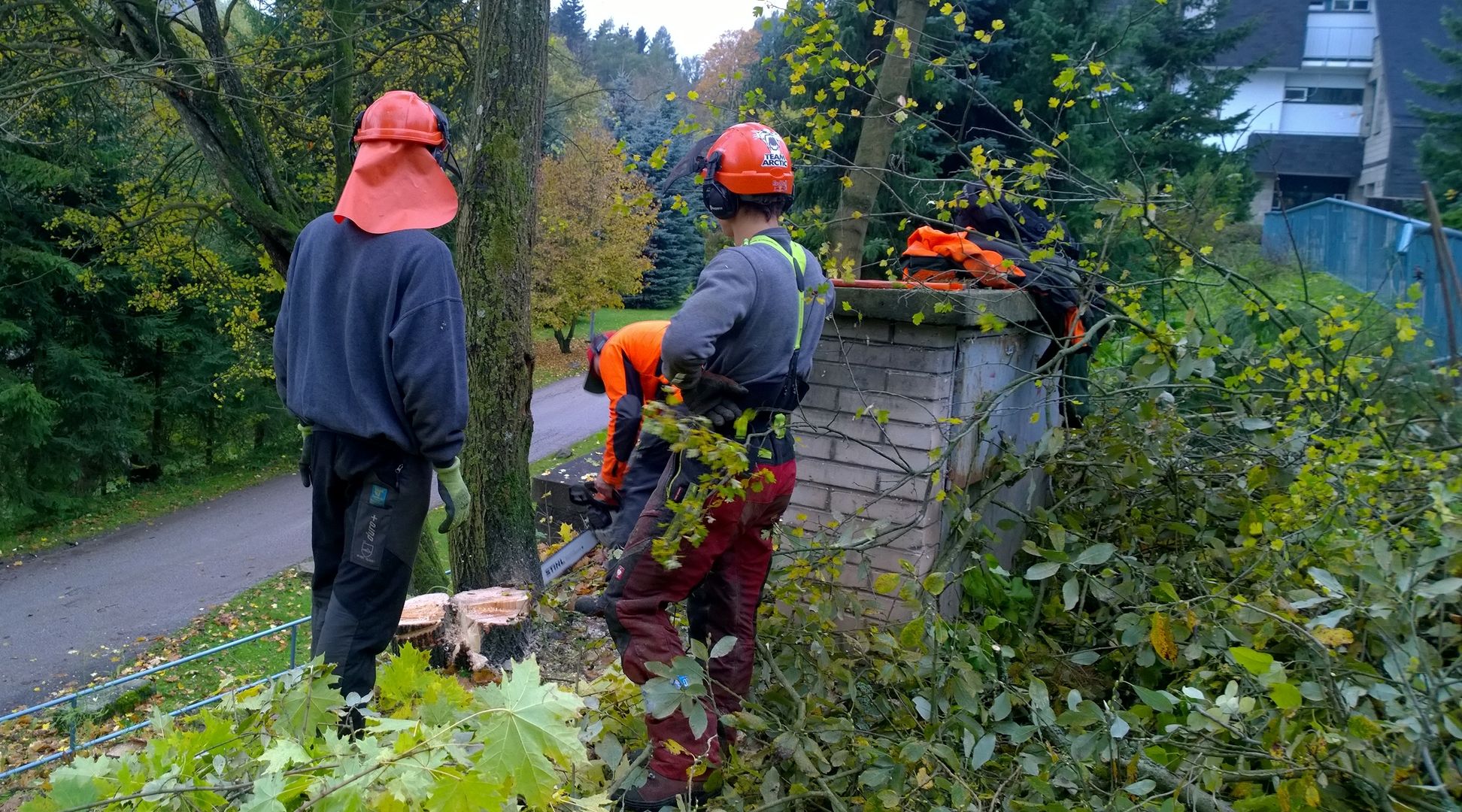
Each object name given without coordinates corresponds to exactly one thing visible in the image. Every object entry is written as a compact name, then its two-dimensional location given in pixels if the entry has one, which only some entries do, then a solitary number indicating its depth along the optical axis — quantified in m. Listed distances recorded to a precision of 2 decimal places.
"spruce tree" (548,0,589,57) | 54.62
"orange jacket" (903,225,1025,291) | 3.97
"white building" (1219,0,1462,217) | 24.22
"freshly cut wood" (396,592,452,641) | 4.08
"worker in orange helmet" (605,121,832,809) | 2.75
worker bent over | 3.53
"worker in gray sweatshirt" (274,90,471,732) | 2.92
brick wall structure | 3.52
